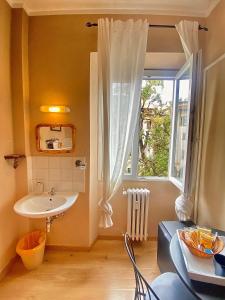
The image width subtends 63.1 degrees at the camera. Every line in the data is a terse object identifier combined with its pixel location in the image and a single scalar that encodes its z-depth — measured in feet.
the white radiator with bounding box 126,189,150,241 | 7.30
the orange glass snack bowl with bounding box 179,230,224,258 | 3.45
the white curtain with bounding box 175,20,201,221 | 5.59
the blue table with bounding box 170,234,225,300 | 2.89
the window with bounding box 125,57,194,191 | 7.60
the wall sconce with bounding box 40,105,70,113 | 6.16
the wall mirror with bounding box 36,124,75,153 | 6.57
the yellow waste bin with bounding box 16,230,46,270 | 6.02
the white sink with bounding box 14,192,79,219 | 5.88
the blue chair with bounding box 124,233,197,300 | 3.58
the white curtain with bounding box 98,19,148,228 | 5.76
